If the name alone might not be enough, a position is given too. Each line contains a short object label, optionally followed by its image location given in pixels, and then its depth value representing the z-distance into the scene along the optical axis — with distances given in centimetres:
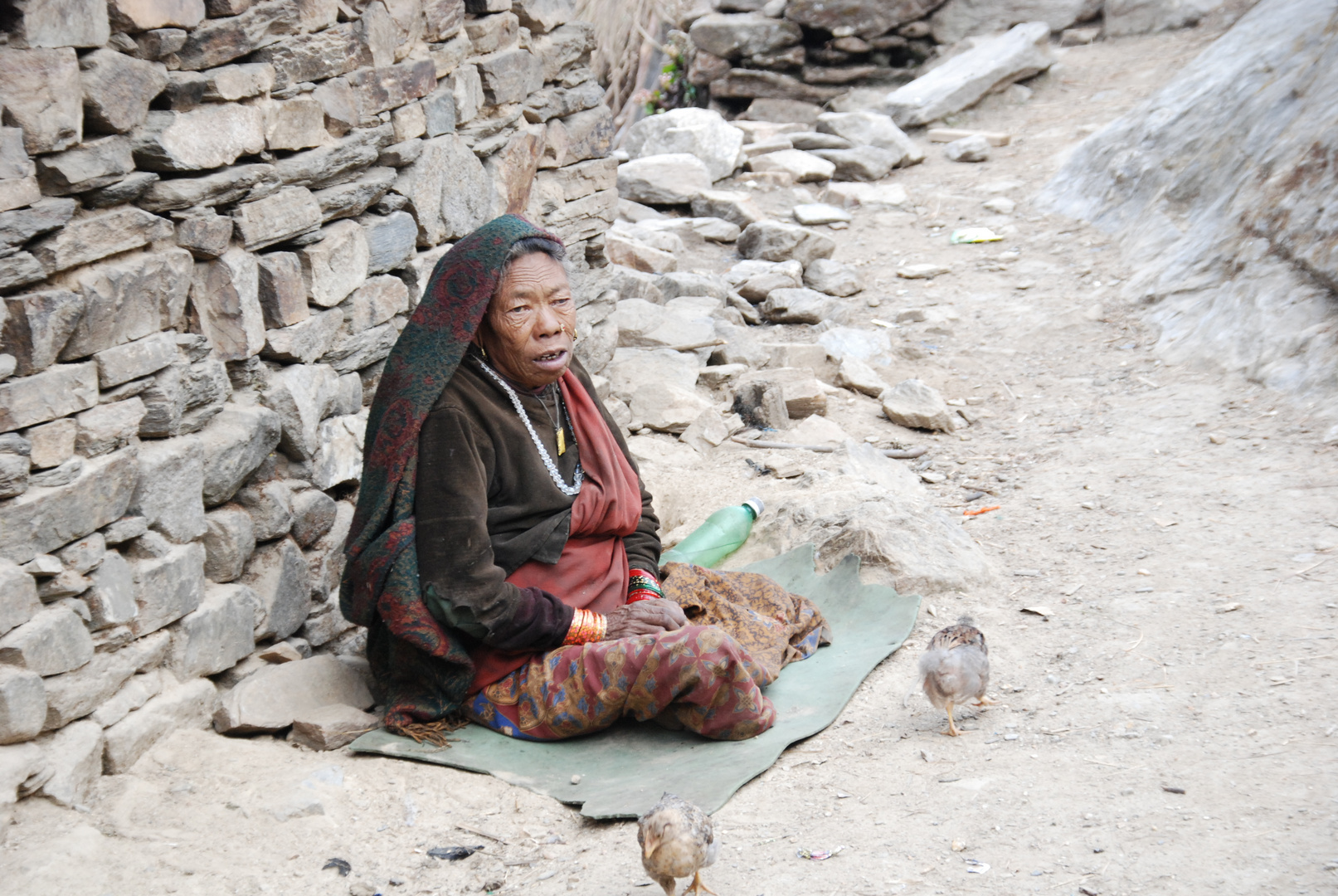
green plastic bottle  418
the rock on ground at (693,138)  966
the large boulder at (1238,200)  516
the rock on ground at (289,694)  298
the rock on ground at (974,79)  1062
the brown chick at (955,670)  290
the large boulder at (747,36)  1199
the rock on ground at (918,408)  550
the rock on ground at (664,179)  886
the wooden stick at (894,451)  516
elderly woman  286
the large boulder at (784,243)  788
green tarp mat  281
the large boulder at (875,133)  1008
